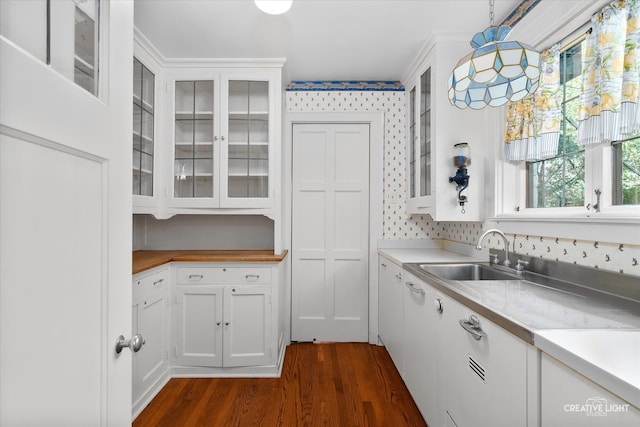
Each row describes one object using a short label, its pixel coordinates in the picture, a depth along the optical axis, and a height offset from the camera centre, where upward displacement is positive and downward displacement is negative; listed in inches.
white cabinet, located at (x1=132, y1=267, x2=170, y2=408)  75.4 -31.1
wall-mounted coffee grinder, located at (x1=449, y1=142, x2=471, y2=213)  83.7 +14.4
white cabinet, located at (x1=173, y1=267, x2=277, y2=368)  92.1 -32.5
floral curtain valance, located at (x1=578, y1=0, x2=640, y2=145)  49.1 +23.7
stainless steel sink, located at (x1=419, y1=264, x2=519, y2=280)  79.0 -14.5
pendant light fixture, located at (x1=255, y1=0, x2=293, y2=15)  65.1 +45.1
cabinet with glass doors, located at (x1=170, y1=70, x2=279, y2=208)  98.4 +23.9
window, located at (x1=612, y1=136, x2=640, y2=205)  51.3 +7.9
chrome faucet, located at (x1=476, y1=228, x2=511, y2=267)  70.4 -8.7
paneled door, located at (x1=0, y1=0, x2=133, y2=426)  18.0 +0.1
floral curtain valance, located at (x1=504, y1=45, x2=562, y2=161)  66.5 +22.5
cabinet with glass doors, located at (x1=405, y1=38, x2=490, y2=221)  86.4 +21.5
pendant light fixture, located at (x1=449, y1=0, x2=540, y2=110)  47.0 +23.1
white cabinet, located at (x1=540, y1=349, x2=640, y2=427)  26.3 -17.7
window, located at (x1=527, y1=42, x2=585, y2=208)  62.9 +13.2
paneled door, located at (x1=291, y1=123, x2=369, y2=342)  117.7 -6.8
